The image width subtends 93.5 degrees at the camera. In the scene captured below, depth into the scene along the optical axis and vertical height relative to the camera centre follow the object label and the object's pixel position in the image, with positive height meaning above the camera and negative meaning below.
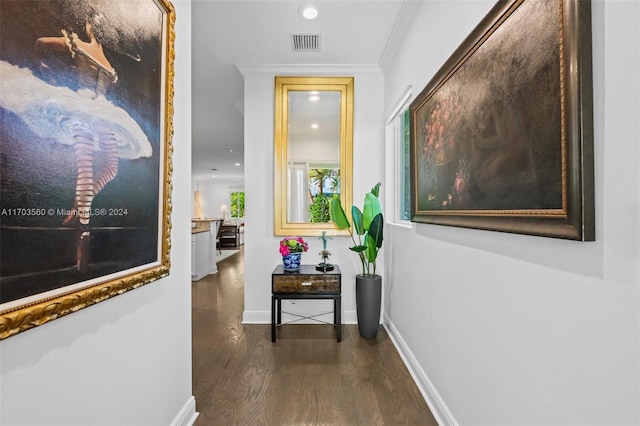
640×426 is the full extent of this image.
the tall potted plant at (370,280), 2.69 -0.59
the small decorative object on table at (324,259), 2.89 -0.44
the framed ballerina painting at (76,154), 0.69 +0.18
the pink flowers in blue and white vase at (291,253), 2.88 -0.36
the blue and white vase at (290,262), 2.88 -0.45
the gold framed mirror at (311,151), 3.19 +0.68
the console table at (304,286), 2.73 -0.65
